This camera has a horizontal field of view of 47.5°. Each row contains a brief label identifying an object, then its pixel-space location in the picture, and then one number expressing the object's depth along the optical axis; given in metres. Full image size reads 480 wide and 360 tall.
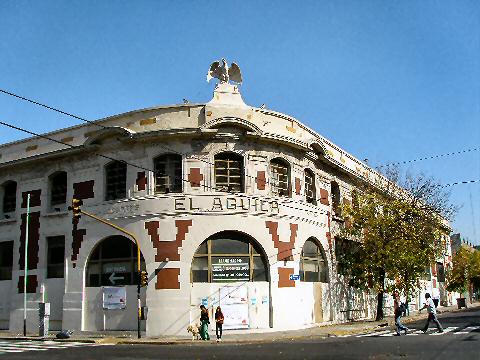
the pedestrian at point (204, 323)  24.78
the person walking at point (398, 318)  23.69
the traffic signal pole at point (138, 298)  26.33
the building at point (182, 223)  28.48
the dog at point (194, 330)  24.83
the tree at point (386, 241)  34.44
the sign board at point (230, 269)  28.55
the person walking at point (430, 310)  24.12
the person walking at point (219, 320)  25.47
